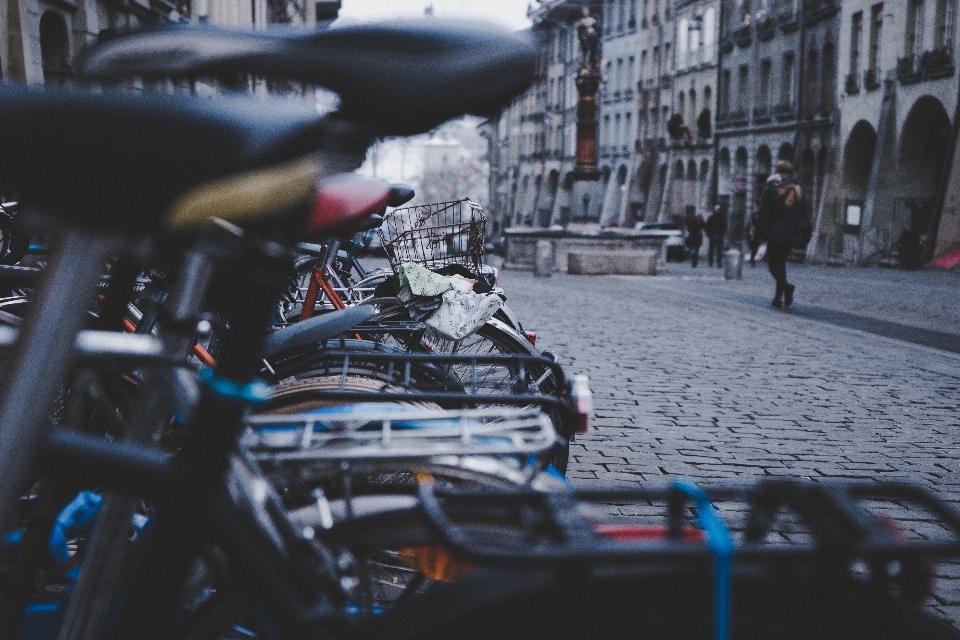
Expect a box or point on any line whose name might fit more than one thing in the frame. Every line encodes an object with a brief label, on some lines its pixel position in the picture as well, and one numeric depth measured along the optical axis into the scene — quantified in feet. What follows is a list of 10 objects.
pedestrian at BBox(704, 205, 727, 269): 123.65
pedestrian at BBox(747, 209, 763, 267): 119.55
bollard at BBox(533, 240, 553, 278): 82.89
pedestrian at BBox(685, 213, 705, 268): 127.95
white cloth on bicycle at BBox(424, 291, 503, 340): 15.33
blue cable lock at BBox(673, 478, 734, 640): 4.56
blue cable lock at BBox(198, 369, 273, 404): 5.08
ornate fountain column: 98.73
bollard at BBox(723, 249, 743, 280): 83.31
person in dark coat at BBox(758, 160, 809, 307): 55.08
